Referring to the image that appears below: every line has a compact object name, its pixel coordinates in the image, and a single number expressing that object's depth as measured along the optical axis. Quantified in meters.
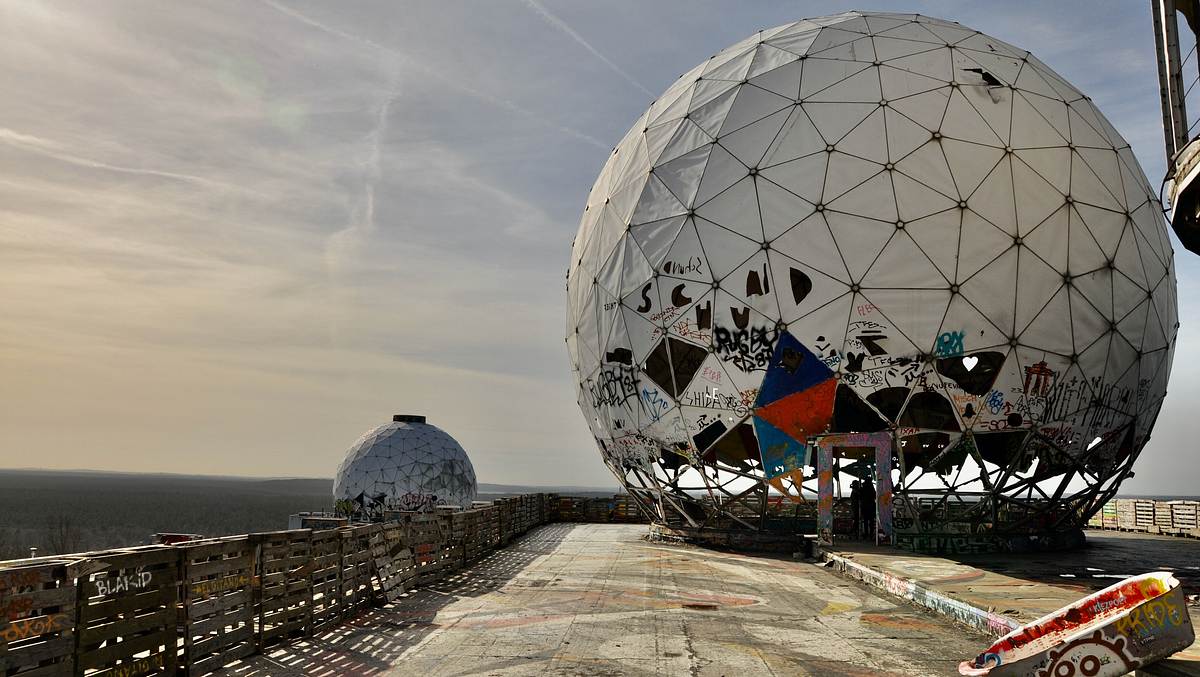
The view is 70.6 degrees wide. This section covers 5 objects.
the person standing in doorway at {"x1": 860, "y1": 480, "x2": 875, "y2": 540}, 21.38
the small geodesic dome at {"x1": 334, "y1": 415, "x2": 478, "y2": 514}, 39.88
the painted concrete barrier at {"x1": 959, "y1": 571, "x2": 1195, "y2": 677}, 6.16
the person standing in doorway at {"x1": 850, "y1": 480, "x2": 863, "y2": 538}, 21.41
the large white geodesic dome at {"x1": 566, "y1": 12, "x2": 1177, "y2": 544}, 18.97
